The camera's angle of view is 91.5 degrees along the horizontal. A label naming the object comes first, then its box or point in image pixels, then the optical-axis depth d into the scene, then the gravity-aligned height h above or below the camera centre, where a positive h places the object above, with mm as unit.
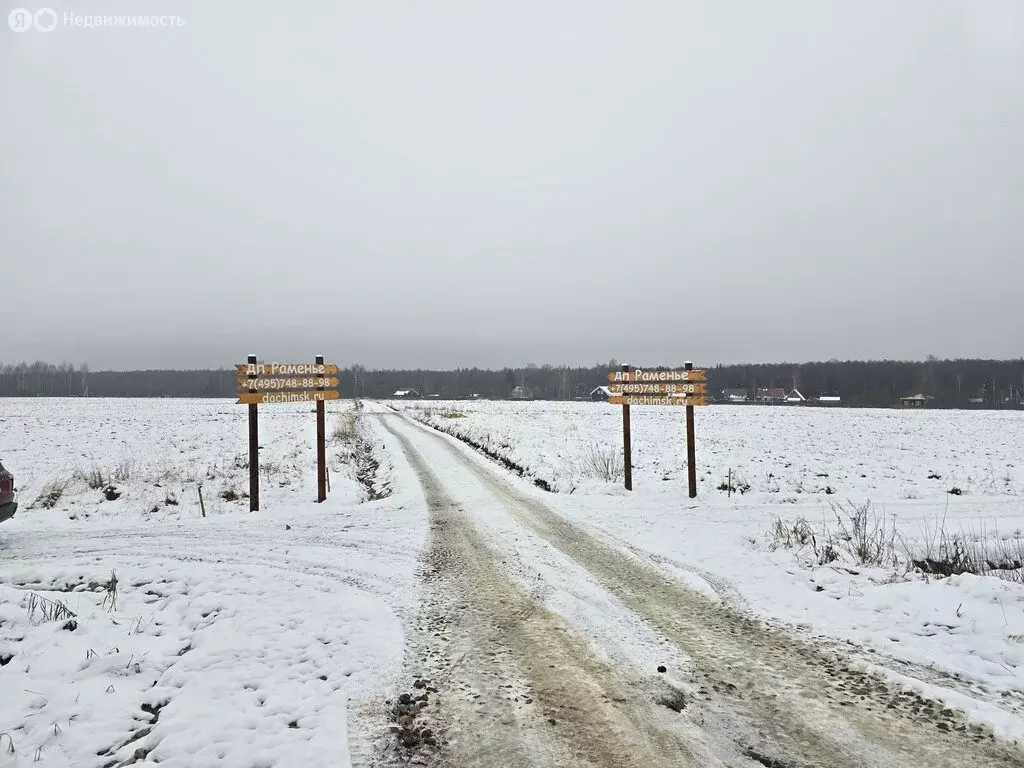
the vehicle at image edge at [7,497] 8641 -1841
